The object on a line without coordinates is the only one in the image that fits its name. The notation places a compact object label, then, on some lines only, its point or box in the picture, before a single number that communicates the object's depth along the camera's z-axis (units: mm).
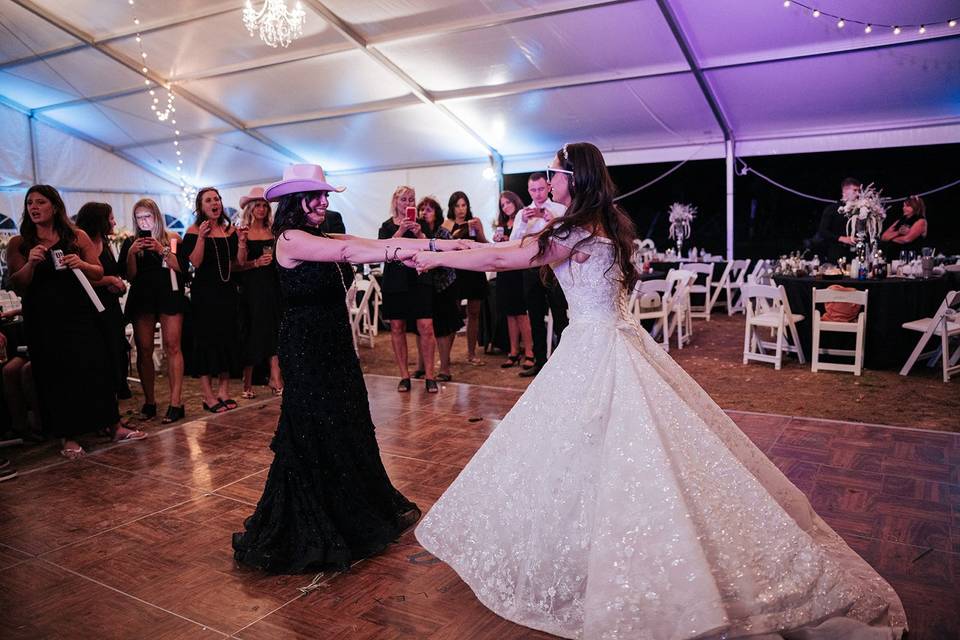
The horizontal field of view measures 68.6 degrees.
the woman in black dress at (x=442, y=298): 6082
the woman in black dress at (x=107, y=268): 4875
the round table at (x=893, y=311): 6332
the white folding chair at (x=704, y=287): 10188
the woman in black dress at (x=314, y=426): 2820
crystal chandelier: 7758
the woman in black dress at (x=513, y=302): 6746
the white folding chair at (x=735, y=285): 10469
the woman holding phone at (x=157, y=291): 5152
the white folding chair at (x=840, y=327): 6055
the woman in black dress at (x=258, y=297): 5623
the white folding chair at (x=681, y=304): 7926
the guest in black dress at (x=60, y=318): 4199
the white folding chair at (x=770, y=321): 6426
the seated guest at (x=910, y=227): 7375
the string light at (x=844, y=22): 7449
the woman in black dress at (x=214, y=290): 5184
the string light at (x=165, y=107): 10277
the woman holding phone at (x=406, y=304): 5863
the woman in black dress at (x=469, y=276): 6156
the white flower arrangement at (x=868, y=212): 6703
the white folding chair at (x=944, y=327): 5770
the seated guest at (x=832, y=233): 7840
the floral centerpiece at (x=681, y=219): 11945
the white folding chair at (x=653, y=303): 7352
